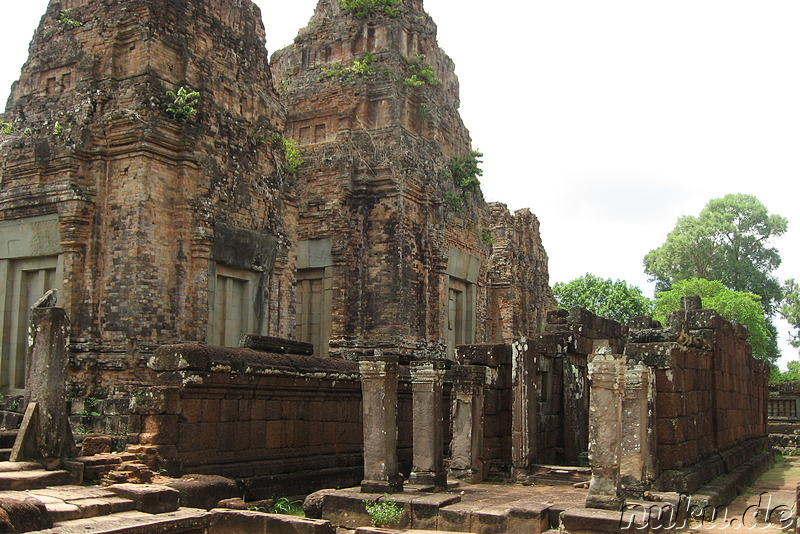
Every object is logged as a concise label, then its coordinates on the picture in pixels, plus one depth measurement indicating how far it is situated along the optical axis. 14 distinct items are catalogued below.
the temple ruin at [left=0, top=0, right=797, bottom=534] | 9.47
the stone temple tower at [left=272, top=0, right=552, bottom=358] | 18.56
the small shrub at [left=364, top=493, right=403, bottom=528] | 8.99
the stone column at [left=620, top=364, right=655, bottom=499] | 9.81
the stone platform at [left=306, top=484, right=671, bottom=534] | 7.88
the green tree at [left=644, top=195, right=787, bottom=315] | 49.91
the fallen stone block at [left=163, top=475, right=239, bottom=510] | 9.16
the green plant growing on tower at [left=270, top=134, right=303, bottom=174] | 15.86
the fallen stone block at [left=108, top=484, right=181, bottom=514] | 8.24
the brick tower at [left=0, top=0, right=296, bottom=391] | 12.94
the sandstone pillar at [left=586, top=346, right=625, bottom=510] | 8.40
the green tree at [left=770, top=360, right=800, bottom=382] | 45.56
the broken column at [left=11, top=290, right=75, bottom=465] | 8.76
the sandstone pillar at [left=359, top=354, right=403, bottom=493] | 9.90
